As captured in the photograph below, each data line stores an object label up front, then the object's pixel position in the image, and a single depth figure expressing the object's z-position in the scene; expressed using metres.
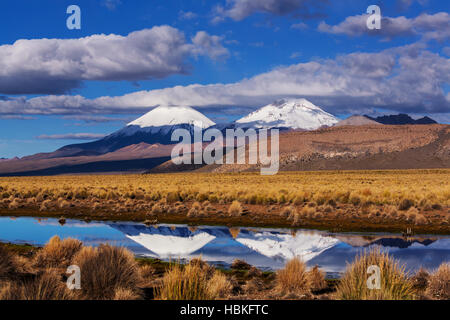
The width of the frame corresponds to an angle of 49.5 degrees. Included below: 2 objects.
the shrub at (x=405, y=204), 29.92
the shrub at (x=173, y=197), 36.91
